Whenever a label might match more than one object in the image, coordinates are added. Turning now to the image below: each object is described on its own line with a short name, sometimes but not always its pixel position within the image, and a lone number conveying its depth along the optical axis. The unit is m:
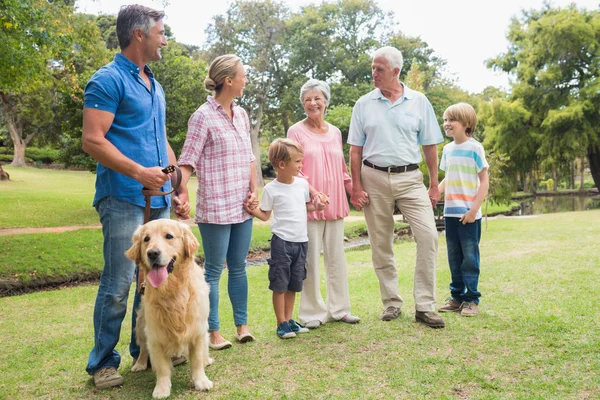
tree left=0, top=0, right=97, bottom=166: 9.92
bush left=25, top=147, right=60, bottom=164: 39.56
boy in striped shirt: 5.28
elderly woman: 4.94
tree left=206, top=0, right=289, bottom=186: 38.16
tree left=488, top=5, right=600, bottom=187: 27.97
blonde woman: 4.25
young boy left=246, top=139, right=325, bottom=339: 4.53
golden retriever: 3.30
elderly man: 5.00
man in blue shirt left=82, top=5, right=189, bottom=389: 3.35
